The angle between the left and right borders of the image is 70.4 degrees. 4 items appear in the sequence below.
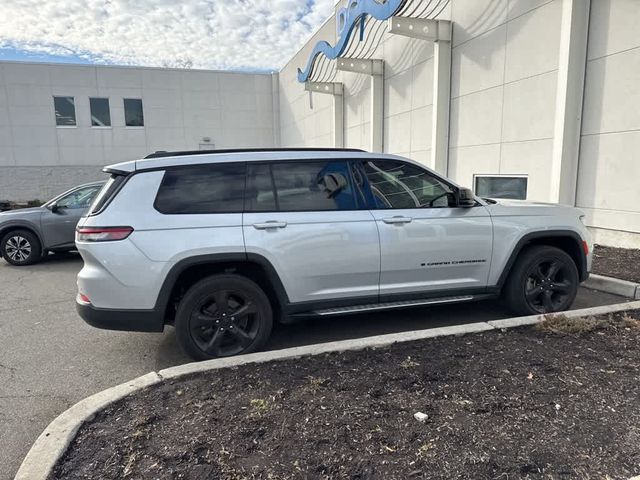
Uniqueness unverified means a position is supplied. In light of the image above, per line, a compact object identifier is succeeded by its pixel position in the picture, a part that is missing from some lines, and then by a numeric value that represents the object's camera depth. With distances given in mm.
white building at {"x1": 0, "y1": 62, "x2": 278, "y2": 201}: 23359
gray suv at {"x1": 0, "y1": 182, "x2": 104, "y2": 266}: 8938
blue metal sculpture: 10953
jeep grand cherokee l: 3709
